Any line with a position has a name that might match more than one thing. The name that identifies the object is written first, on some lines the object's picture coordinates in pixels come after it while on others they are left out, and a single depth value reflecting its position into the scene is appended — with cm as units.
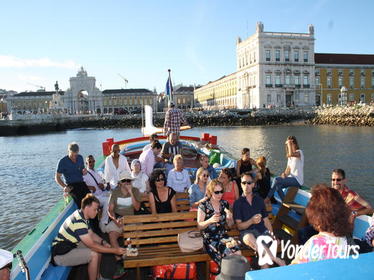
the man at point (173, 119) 934
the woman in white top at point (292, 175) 664
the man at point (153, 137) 837
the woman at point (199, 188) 557
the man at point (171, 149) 811
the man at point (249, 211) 465
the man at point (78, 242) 414
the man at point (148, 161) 725
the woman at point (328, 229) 269
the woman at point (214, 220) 426
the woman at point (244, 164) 725
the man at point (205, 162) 668
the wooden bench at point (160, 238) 417
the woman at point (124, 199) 548
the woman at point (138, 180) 644
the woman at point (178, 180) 639
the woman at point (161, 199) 514
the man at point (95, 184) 680
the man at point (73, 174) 618
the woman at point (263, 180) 668
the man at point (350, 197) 482
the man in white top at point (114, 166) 697
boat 213
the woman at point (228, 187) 573
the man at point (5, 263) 287
